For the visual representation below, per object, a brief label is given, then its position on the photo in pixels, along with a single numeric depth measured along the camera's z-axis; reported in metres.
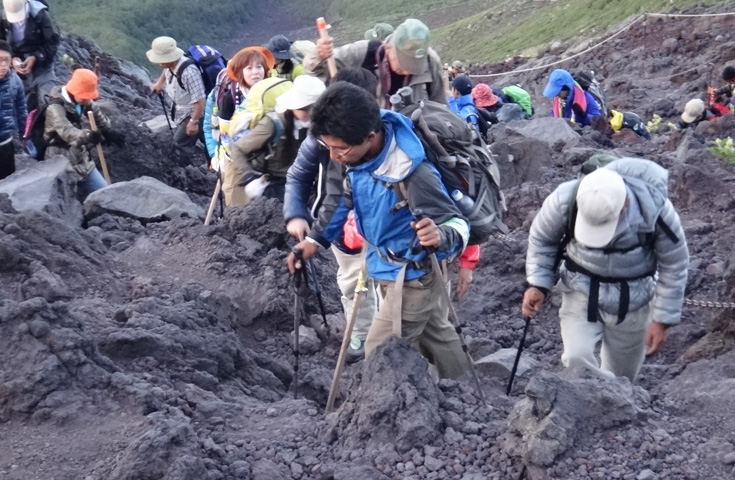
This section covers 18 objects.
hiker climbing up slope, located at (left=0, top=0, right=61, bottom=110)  11.59
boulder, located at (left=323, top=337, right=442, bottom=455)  4.55
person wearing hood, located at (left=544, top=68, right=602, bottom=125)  14.42
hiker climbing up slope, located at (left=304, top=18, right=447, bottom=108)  6.32
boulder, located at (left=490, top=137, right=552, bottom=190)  12.12
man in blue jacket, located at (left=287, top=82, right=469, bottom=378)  4.39
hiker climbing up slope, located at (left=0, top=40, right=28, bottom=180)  9.39
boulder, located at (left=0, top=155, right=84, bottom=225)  8.90
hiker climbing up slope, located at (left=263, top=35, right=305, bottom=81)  8.52
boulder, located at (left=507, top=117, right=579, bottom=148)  13.48
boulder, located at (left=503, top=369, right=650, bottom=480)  4.20
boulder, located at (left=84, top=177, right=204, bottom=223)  9.69
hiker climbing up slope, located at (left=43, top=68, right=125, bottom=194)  9.36
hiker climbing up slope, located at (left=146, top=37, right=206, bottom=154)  10.61
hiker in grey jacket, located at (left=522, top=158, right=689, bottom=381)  4.88
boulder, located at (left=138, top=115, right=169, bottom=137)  13.34
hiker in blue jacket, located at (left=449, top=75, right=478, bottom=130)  12.86
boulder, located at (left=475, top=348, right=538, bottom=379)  6.55
